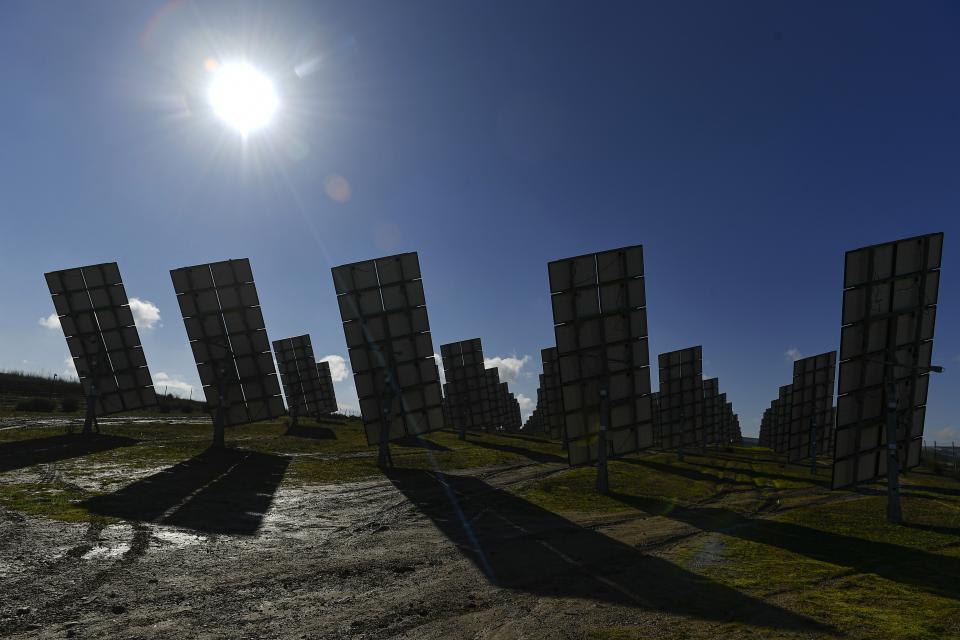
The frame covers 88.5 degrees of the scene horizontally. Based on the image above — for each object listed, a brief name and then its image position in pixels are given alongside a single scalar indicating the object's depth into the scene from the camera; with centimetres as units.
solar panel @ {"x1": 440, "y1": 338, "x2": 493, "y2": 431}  4928
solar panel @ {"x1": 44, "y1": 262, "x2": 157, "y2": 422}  2861
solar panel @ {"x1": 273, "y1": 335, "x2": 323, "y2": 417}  5002
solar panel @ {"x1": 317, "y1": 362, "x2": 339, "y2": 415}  5538
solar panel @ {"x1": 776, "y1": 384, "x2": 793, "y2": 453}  4716
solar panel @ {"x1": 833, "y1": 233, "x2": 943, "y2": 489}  1728
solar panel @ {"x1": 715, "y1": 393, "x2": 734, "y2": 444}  6694
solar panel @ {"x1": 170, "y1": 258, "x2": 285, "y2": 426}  2703
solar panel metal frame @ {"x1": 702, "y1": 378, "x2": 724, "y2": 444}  5700
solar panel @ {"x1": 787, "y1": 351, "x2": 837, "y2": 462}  3684
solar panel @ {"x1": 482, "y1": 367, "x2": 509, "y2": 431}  5262
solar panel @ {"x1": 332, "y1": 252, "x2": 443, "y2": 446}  2441
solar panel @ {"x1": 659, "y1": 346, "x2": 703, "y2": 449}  4041
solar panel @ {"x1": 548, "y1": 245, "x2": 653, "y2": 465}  2047
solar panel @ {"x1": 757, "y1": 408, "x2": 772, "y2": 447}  8438
